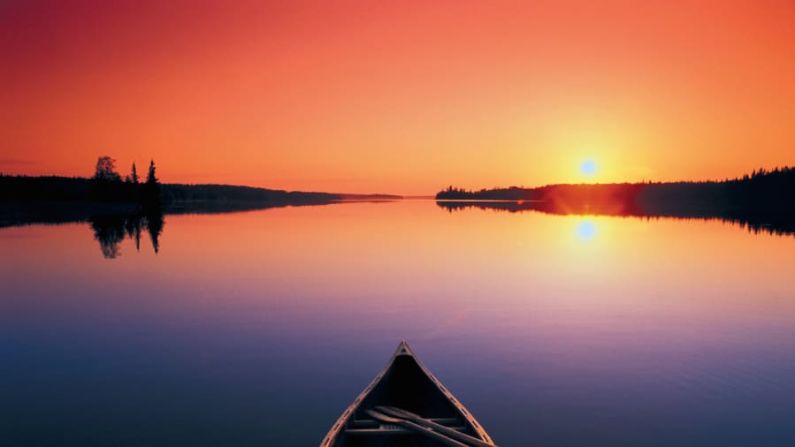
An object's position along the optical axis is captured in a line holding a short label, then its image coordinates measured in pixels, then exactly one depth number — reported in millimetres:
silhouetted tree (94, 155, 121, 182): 155375
